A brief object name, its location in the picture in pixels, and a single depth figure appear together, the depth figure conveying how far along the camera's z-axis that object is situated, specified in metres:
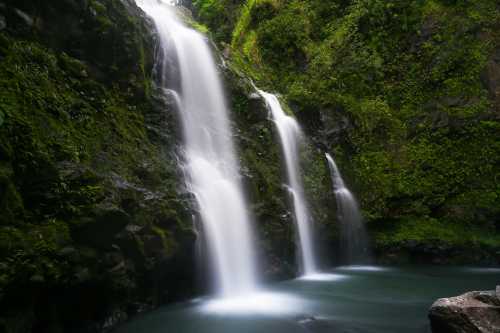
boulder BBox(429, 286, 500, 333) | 4.70
